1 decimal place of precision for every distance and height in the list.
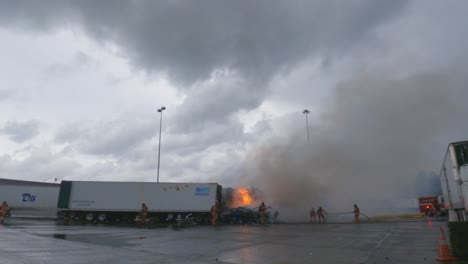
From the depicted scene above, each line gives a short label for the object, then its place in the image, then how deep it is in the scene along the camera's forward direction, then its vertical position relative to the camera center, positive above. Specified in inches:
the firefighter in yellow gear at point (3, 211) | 1085.5 +10.2
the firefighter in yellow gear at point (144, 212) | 1131.9 +2.2
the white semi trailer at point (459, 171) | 451.1 +54.0
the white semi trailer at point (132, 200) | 1210.0 +48.8
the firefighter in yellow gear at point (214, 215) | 1101.1 -10.1
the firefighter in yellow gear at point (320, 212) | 1177.5 -4.1
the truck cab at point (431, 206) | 1473.9 +17.5
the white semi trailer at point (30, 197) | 1378.0 +69.8
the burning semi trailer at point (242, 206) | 1168.8 +21.3
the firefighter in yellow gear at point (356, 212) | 1108.1 -5.1
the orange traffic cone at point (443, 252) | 343.9 -43.7
